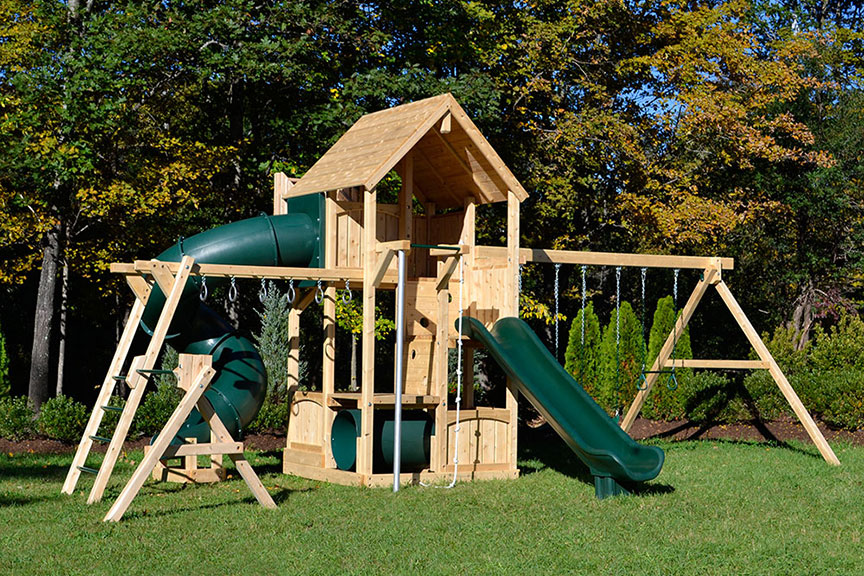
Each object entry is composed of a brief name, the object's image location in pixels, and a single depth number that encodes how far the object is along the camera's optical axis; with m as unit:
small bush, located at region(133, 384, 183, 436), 14.14
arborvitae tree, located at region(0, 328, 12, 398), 15.09
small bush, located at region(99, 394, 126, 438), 14.10
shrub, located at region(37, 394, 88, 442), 13.90
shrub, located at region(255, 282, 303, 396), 16.70
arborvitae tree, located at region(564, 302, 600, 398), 18.05
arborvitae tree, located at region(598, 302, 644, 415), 17.80
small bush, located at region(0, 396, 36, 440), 13.88
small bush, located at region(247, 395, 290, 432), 14.88
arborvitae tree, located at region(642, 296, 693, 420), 16.77
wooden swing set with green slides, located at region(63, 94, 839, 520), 10.27
